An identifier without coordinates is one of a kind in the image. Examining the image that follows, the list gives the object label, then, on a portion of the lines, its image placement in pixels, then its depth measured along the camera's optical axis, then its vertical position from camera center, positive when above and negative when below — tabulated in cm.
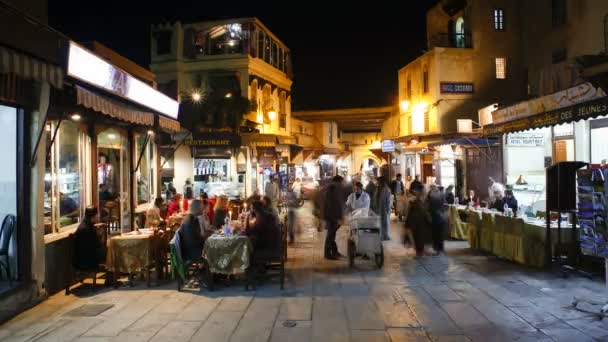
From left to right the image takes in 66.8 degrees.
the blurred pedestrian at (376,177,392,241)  1287 -82
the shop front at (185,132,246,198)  1977 +12
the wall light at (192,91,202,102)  2384 +396
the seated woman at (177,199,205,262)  814 -110
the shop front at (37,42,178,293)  734 +48
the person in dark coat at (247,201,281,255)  820 -115
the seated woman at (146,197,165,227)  1035 -100
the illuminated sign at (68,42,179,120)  675 +163
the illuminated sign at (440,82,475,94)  2392 +421
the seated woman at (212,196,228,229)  1057 -95
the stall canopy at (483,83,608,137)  879 +127
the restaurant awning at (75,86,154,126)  708 +117
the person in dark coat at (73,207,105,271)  800 -122
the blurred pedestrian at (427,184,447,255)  1077 -110
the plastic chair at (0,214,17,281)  703 -89
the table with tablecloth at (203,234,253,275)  790 -139
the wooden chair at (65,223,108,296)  807 -168
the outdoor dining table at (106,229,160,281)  827 -144
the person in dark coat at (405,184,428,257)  1030 -114
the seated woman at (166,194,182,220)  1237 -89
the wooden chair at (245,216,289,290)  789 -159
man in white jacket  1078 -72
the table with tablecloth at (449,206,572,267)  894 -144
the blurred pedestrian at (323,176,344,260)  1053 -101
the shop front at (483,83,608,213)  925 +92
